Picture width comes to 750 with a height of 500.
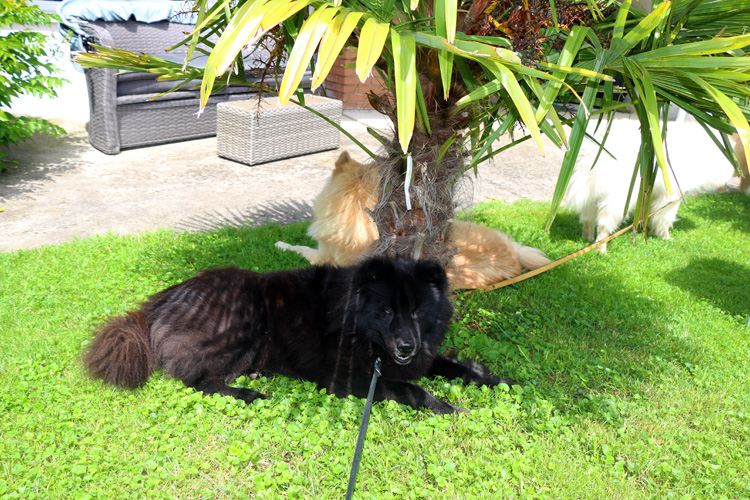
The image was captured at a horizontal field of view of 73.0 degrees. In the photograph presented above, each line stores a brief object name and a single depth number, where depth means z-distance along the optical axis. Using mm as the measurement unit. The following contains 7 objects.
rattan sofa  5996
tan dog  3648
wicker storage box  6176
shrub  4578
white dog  4508
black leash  2000
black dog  2559
